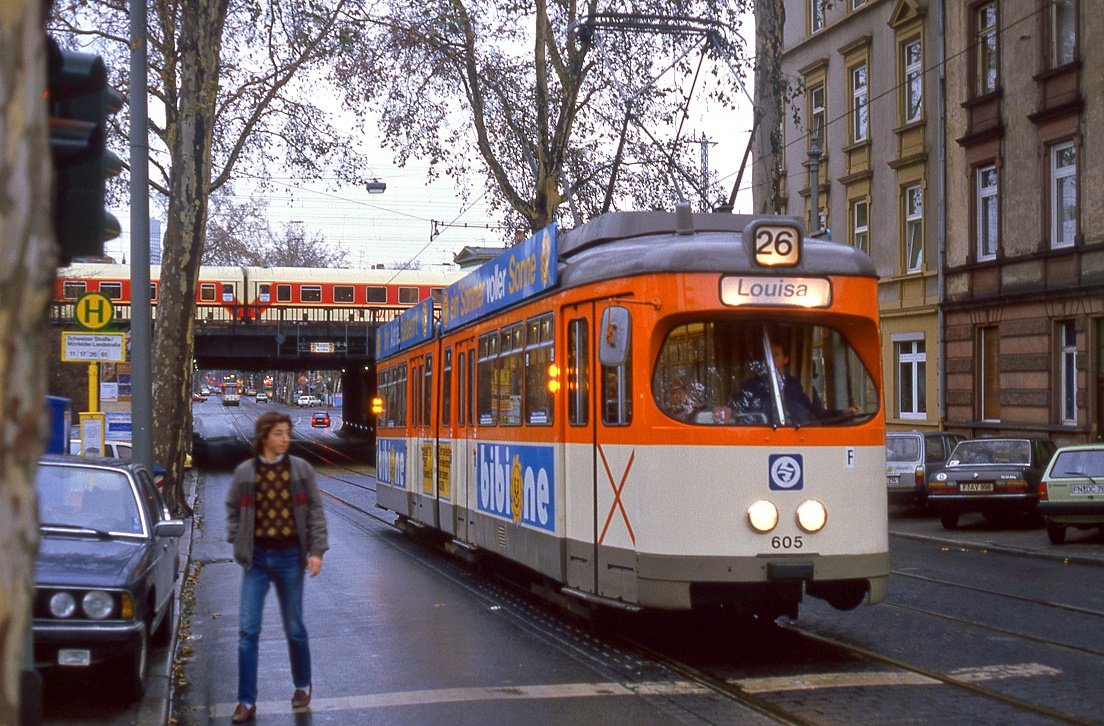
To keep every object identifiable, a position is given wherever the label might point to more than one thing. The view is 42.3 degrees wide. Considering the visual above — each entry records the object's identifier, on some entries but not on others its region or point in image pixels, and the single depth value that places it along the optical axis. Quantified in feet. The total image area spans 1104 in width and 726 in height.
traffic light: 13.99
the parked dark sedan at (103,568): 26.63
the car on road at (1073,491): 63.62
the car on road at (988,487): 74.43
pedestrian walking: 26.07
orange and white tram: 31.04
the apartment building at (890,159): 104.68
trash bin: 54.80
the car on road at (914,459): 84.58
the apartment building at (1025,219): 84.69
